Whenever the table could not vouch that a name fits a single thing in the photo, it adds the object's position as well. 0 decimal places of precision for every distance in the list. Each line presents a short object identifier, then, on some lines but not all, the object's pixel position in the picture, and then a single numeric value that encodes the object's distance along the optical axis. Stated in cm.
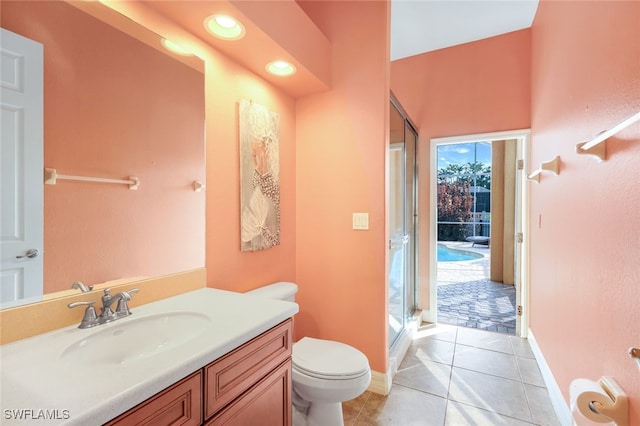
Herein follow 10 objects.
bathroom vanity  61
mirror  96
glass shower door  233
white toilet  140
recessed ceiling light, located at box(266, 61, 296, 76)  172
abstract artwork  170
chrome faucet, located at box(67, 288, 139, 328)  97
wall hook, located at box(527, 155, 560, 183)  176
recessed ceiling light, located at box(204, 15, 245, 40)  133
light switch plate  195
